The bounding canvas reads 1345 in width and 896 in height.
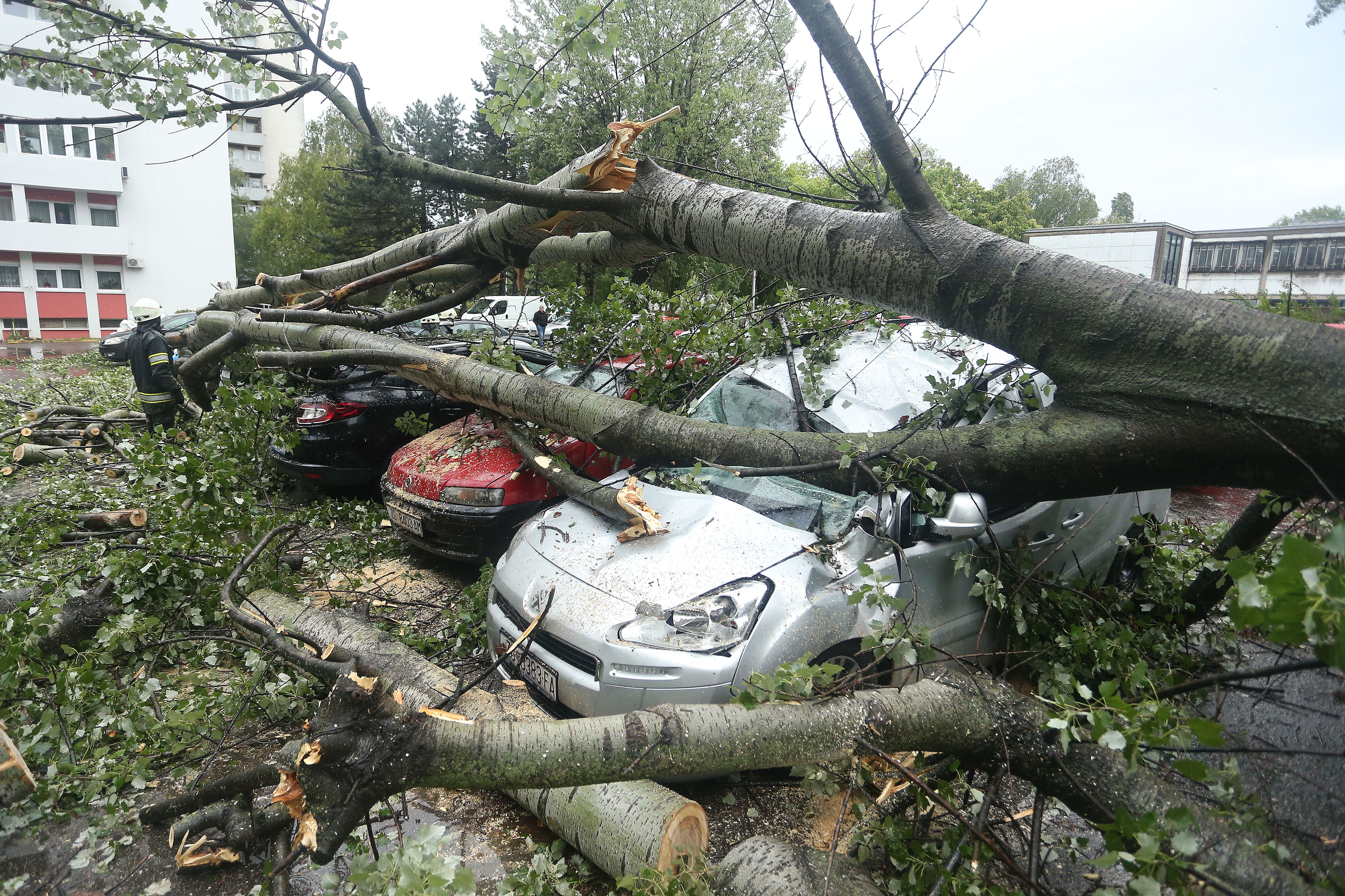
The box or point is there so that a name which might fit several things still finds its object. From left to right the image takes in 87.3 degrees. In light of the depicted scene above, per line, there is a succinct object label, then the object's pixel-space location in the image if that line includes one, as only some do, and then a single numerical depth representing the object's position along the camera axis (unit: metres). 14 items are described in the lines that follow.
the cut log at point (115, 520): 5.19
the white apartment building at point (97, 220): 29.86
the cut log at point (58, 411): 8.25
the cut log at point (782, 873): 2.06
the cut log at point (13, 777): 2.62
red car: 4.79
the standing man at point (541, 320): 7.46
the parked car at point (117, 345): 15.65
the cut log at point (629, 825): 2.31
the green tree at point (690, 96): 18.92
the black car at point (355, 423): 6.08
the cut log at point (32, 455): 7.63
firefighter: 7.69
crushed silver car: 2.81
